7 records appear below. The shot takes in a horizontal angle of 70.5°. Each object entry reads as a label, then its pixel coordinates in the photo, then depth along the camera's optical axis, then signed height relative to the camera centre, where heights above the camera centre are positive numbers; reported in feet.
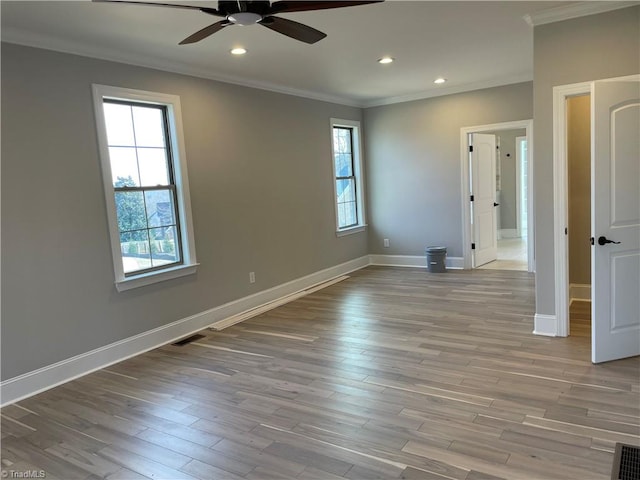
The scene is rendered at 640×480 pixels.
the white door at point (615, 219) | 10.27 -1.06
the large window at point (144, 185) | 12.54 +0.56
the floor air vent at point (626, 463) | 6.81 -4.51
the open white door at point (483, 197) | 21.74 -0.76
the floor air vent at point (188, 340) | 13.84 -4.29
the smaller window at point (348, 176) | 22.68 +0.76
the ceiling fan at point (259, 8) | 7.04 +2.96
